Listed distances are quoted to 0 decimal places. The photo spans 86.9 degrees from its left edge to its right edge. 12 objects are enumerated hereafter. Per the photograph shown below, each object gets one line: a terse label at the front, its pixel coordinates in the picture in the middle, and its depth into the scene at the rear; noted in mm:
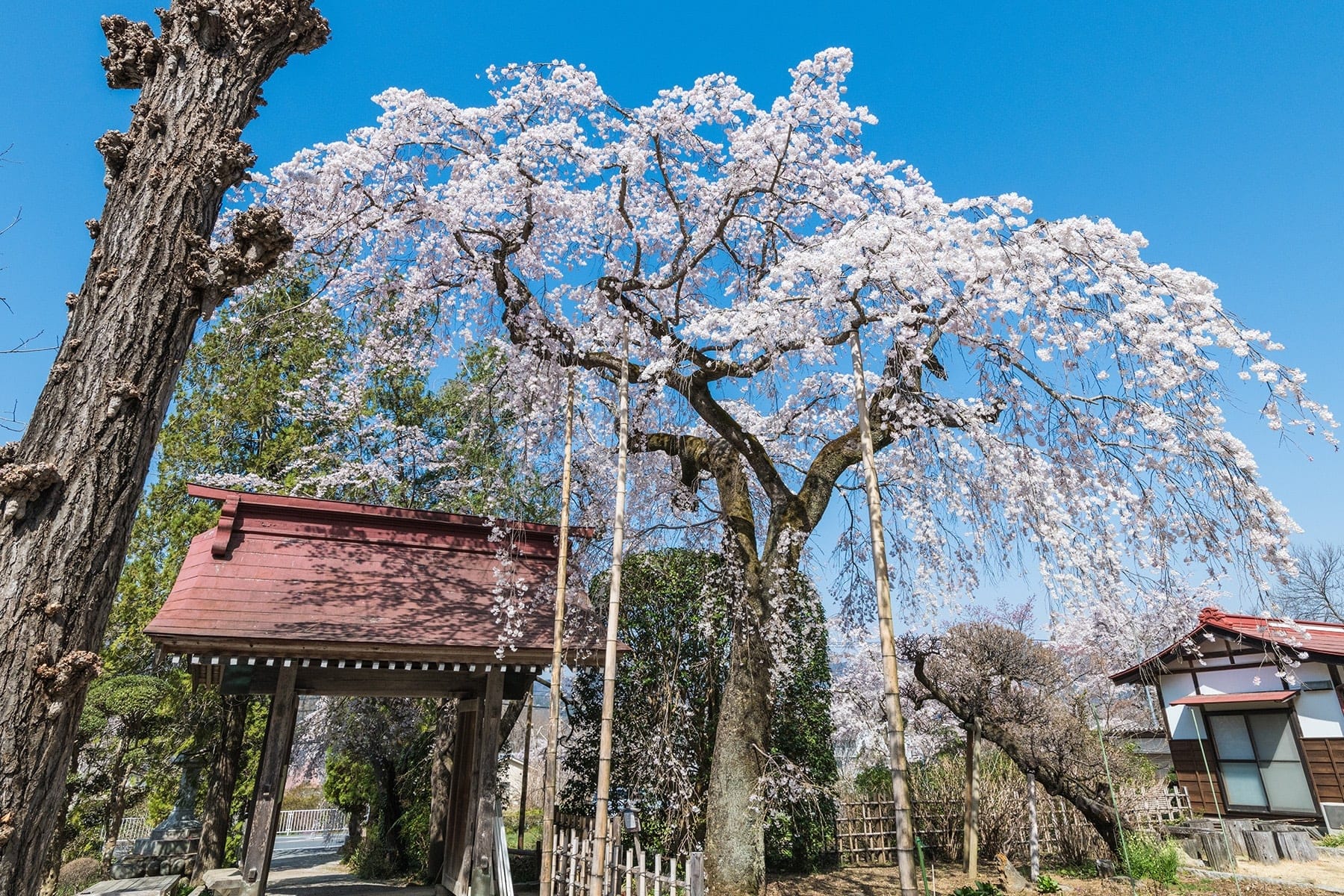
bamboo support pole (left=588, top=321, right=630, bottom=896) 5227
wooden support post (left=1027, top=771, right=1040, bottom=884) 8750
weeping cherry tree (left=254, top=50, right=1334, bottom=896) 5523
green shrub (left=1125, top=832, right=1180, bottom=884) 8562
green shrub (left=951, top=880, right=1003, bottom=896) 6957
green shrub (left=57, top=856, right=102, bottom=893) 10055
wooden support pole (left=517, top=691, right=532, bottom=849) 9633
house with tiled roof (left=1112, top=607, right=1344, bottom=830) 12203
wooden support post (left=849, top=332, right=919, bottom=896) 3844
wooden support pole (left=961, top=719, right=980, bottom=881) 8672
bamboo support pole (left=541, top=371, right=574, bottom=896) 6230
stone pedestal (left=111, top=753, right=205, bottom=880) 9266
